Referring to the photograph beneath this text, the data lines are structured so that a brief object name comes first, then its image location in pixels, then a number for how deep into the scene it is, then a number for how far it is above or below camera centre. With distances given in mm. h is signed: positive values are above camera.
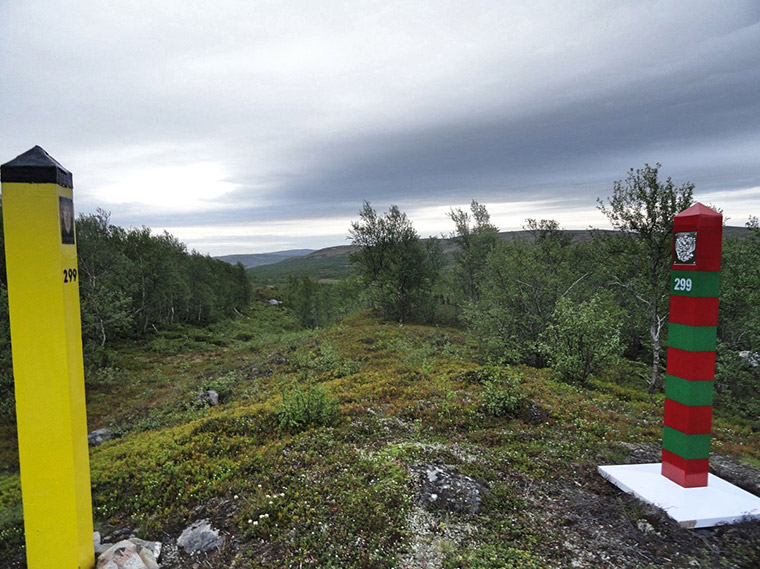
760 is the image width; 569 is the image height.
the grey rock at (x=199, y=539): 6003 -4642
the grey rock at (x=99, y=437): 15197 -7468
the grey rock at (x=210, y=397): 18036 -6917
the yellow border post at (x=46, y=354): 4223 -1141
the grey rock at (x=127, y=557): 5156 -4274
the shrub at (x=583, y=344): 16156 -3864
